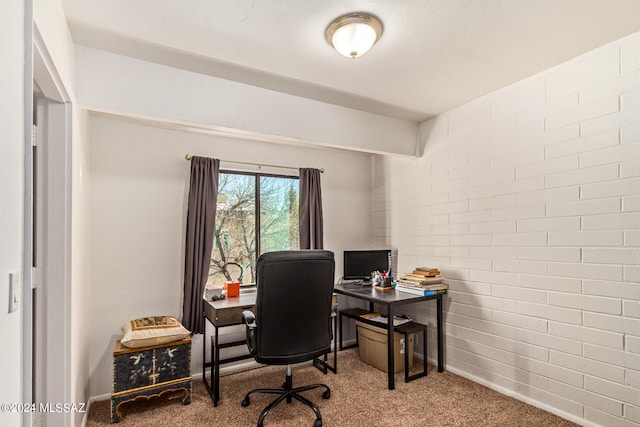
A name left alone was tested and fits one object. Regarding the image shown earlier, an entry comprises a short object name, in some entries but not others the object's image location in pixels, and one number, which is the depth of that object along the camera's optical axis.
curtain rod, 3.25
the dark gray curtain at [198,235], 3.13
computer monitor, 3.91
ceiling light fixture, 1.91
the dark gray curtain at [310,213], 3.84
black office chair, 2.28
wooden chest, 2.53
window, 3.54
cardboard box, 3.30
